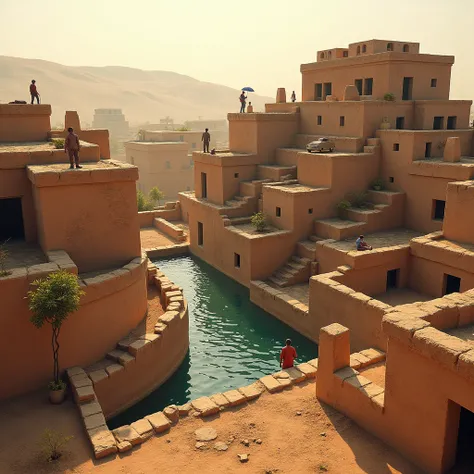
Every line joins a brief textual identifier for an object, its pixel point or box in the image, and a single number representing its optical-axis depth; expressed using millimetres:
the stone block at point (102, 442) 8367
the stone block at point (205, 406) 9602
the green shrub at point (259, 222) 19841
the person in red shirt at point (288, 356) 11742
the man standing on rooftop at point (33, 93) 18212
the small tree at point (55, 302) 9406
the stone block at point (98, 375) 10548
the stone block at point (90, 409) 9358
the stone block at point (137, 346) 11453
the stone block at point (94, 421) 9030
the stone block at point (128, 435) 8719
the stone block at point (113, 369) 10869
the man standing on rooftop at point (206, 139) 24928
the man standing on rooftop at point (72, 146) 12648
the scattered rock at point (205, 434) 8884
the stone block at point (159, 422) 9102
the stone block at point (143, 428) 8945
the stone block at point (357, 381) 9250
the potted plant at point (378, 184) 20516
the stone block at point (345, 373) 9555
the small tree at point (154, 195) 37156
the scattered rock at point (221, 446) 8555
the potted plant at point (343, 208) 19797
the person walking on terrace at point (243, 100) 27797
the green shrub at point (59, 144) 14728
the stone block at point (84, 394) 9745
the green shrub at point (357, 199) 20125
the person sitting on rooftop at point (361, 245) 16183
